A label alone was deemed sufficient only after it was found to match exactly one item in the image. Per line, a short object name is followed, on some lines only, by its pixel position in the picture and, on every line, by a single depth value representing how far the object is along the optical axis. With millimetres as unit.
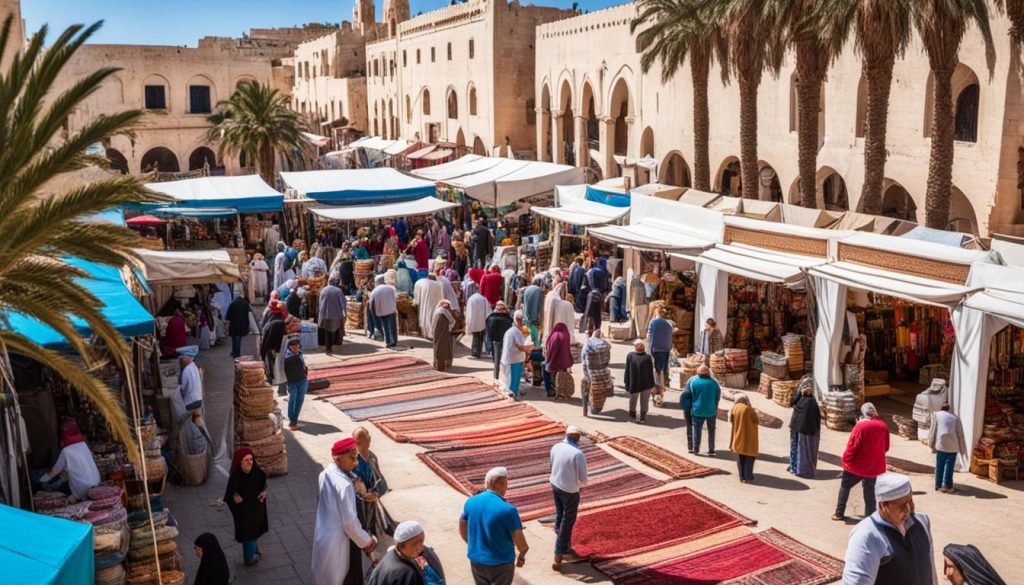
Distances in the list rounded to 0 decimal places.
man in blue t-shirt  6629
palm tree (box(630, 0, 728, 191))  20656
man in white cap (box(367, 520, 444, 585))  5531
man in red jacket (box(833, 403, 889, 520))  8891
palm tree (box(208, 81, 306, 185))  32781
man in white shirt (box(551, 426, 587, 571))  7980
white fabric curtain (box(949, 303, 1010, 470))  10227
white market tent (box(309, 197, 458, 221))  20875
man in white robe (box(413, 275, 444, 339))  16047
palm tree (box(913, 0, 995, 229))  14414
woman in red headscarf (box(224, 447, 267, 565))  8078
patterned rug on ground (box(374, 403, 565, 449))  11492
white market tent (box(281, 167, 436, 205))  21922
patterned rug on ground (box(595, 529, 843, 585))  7973
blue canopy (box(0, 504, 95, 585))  5379
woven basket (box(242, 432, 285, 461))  10312
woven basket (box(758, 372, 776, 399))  13207
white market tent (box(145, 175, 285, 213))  20312
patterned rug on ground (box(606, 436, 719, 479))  10438
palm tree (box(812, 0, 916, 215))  14812
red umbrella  21031
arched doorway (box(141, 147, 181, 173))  49688
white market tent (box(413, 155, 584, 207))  22000
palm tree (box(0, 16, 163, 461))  7035
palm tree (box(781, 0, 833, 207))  16688
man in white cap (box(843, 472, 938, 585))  4898
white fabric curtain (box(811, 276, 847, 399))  12133
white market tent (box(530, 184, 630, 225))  17281
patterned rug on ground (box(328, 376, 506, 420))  12703
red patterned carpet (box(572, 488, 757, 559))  8656
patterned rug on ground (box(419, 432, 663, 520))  9797
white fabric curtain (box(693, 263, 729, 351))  14047
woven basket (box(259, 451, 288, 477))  10352
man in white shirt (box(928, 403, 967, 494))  9797
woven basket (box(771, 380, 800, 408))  12859
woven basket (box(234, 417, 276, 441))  10352
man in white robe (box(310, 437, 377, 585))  6926
